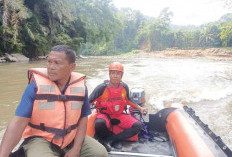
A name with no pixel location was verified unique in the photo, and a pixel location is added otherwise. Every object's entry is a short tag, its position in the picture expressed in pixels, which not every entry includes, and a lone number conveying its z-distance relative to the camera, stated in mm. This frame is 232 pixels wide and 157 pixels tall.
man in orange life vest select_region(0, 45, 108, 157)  1386
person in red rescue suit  2553
